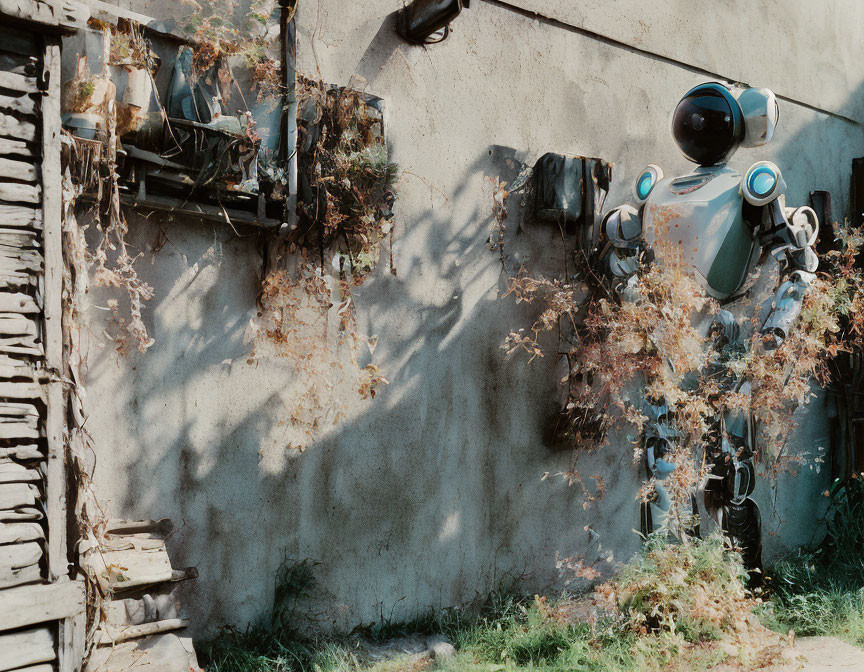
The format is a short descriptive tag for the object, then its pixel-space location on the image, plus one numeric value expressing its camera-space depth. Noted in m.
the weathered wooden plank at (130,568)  2.72
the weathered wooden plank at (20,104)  2.40
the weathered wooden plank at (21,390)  2.34
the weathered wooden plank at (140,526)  3.14
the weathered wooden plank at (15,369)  2.35
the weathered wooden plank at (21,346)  2.36
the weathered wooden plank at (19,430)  2.34
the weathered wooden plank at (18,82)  2.39
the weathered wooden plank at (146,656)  2.66
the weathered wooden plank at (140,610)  2.79
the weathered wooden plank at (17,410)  2.35
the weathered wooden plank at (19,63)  2.41
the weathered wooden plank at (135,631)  2.70
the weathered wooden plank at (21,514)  2.34
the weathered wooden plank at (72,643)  2.42
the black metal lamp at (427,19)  3.83
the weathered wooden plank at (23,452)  2.35
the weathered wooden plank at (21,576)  2.32
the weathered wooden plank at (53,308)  2.43
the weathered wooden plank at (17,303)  2.36
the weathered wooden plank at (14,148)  2.38
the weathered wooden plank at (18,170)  2.38
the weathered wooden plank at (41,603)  2.31
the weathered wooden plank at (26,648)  2.31
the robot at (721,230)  4.20
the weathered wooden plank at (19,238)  2.38
